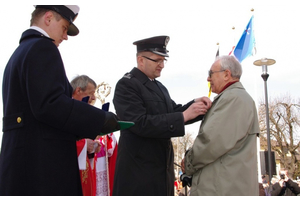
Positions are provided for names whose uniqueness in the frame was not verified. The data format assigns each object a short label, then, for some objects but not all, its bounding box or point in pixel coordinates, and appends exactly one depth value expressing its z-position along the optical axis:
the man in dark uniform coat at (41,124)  1.98
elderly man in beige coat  2.90
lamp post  9.96
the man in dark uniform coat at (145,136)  3.10
